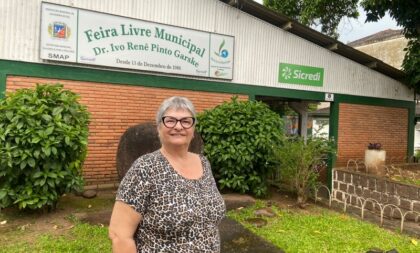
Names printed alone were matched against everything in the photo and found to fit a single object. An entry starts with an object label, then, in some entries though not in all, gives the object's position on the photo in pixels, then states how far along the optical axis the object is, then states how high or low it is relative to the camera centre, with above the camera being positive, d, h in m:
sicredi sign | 10.66 +1.63
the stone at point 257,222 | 5.94 -1.70
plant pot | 9.72 -0.87
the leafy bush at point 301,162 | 7.27 -0.75
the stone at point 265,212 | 6.50 -1.67
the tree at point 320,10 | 13.88 +4.81
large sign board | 7.35 +1.78
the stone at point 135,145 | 6.62 -0.48
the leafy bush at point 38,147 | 5.06 -0.47
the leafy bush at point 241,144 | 7.15 -0.42
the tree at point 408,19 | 10.93 +3.62
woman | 1.84 -0.45
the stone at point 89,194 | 6.84 -1.52
